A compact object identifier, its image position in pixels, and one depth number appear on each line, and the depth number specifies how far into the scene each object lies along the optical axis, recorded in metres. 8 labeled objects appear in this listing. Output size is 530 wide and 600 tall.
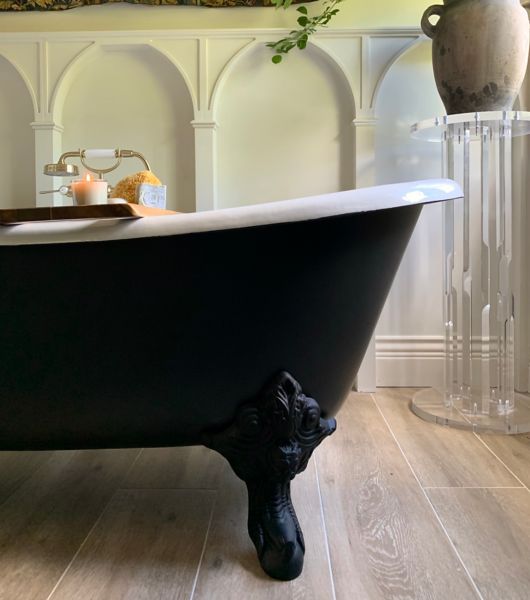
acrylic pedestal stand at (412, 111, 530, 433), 1.64
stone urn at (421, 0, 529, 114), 1.52
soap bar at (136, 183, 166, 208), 1.40
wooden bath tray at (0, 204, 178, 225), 0.78
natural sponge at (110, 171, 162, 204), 1.46
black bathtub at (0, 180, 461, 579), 0.81
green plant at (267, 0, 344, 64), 1.92
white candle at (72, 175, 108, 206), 1.17
